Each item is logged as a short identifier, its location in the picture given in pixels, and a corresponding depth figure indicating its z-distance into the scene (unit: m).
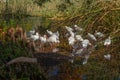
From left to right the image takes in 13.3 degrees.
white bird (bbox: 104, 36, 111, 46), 5.88
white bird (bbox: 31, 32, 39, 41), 5.71
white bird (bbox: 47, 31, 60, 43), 5.82
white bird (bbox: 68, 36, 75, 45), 5.87
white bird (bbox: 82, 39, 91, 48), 5.71
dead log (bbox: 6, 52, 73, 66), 4.35
